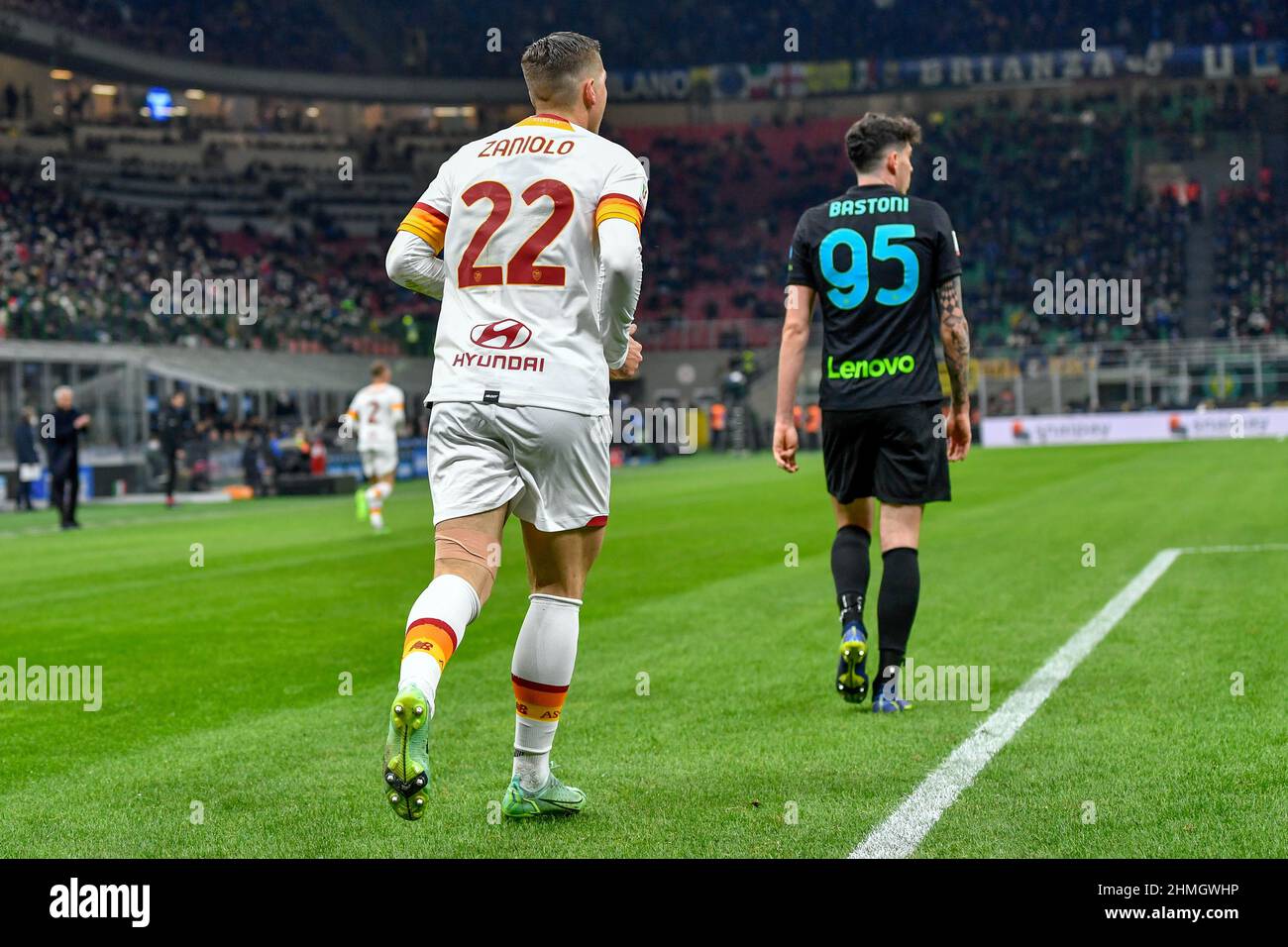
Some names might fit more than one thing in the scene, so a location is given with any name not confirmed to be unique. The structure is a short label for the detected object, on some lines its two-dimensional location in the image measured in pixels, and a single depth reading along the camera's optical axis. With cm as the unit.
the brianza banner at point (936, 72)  5566
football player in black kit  595
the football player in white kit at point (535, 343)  406
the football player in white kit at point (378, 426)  1928
